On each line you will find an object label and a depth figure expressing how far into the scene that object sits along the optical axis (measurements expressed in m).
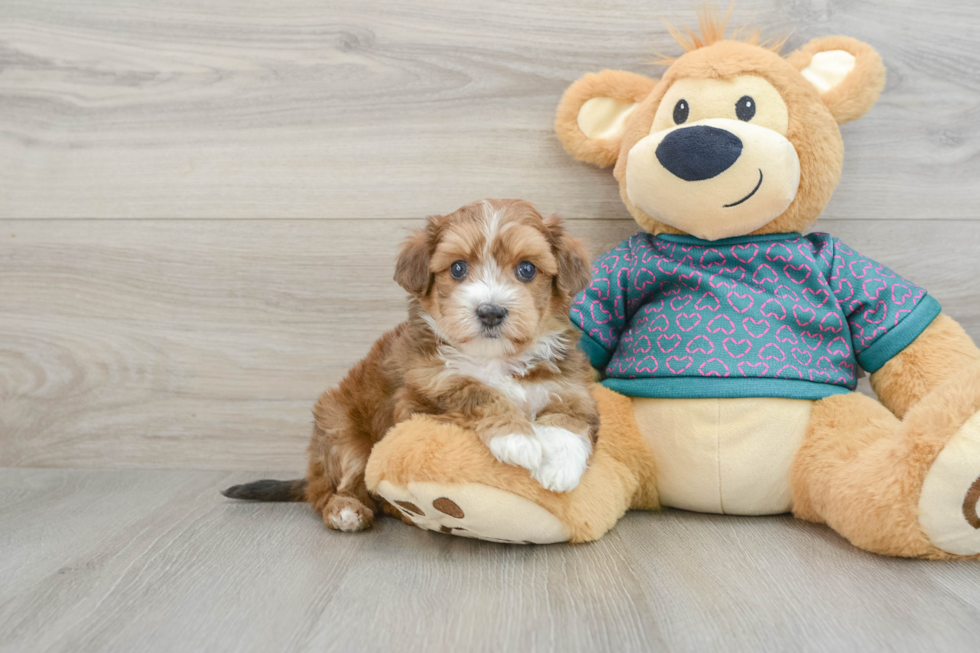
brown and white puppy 0.54
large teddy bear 0.58
